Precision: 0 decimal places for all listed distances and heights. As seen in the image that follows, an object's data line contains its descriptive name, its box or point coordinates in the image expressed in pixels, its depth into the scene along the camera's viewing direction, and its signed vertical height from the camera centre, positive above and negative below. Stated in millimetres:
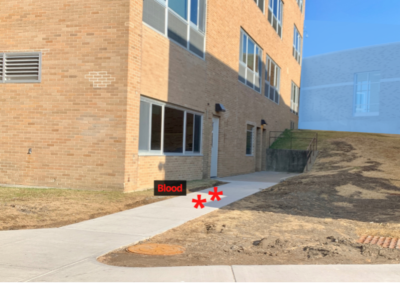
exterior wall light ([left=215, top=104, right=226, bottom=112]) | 16359 +1573
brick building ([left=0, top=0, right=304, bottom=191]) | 10711 +1413
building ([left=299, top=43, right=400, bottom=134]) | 40500 +6409
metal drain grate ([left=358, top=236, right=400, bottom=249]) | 6125 -1367
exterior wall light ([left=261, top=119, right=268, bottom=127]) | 23312 +1485
